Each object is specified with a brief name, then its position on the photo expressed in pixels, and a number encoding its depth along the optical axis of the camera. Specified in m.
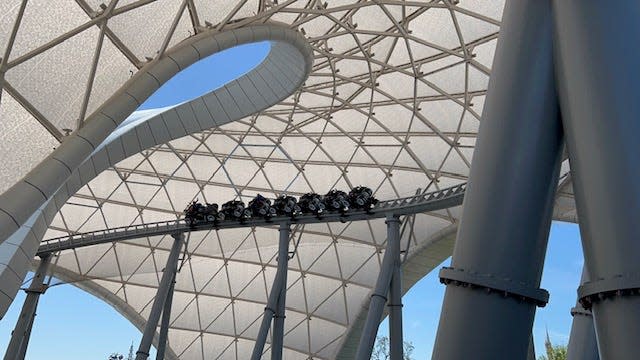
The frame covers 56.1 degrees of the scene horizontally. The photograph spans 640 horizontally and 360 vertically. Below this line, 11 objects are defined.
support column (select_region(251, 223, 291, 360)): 28.27
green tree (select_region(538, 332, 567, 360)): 66.06
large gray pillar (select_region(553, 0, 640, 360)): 5.23
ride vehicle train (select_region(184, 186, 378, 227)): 30.02
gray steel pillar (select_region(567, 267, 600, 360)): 10.70
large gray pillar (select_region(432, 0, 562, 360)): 5.89
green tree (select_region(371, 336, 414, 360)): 67.90
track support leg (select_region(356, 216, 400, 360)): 24.56
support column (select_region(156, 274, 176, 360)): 31.12
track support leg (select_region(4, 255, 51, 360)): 30.88
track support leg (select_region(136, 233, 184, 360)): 29.14
